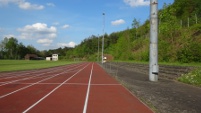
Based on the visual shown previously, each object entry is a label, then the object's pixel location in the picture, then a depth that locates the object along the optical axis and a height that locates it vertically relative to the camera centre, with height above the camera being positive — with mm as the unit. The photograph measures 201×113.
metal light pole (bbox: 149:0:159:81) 11238 +1449
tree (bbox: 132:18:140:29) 40524 +8426
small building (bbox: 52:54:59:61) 88177 +62
